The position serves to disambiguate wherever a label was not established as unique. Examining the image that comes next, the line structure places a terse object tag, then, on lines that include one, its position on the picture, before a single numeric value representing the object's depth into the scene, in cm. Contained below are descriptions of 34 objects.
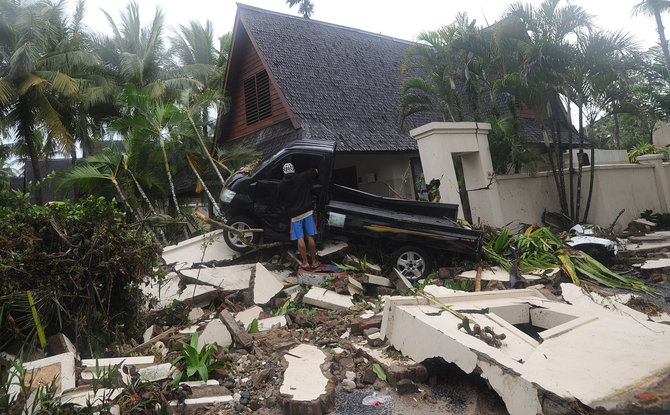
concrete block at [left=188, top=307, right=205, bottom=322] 562
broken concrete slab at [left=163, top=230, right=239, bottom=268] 771
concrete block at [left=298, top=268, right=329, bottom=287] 655
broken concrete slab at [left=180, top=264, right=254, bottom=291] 651
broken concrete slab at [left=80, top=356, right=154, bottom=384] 363
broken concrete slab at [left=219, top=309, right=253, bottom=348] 455
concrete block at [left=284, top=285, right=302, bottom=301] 637
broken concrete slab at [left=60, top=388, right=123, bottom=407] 316
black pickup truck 708
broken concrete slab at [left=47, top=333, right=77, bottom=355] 389
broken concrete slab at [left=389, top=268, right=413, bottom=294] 640
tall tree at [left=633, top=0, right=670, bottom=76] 1972
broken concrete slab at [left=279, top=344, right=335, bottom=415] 319
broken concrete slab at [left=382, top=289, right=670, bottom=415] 260
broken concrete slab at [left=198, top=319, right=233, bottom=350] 456
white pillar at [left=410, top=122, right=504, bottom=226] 914
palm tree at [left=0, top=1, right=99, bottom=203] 1512
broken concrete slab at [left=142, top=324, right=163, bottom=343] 478
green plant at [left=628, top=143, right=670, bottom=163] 1540
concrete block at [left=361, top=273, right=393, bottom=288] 650
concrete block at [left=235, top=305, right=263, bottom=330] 563
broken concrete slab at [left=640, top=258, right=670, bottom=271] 707
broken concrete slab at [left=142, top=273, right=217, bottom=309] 600
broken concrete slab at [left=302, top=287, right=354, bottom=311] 580
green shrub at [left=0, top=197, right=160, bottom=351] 393
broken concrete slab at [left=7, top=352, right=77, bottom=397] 336
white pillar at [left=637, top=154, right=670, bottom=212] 1258
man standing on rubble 692
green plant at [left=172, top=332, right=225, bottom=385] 375
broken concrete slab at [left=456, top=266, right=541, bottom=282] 662
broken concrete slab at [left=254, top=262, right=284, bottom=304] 623
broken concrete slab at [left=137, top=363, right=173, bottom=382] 362
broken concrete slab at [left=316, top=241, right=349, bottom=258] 735
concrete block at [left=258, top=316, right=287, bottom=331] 534
